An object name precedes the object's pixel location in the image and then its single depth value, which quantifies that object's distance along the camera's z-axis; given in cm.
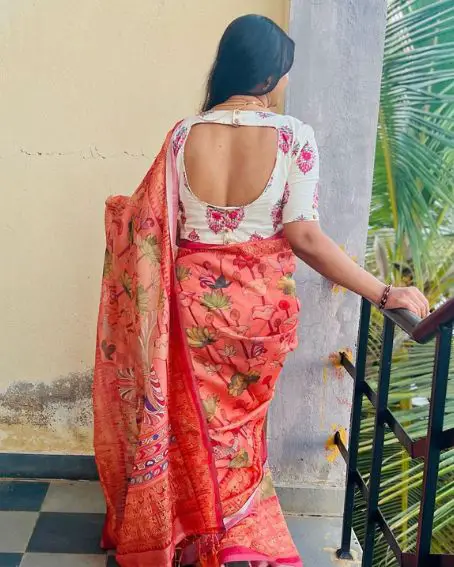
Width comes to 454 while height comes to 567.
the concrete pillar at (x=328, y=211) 182
